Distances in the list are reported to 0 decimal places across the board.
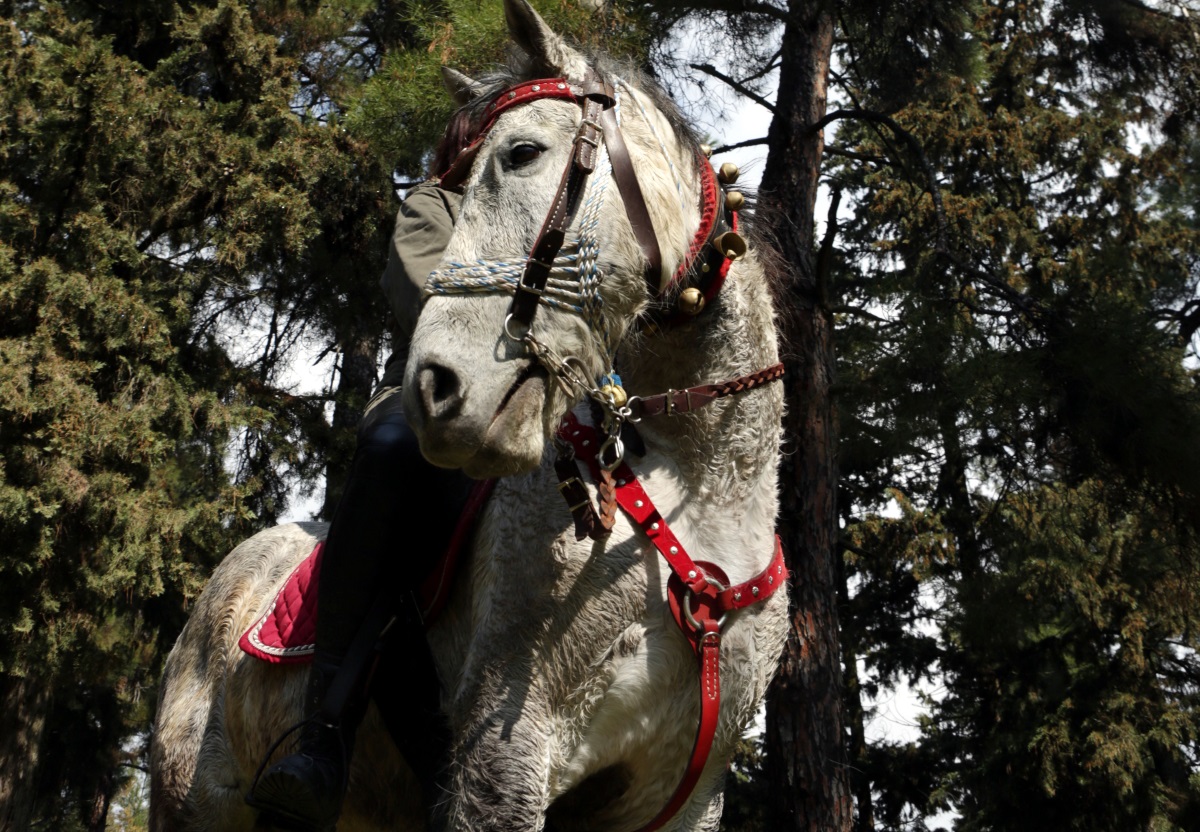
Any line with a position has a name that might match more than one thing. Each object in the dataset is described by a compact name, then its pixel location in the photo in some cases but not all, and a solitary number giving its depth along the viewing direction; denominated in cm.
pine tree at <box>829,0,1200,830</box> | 768
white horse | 235
